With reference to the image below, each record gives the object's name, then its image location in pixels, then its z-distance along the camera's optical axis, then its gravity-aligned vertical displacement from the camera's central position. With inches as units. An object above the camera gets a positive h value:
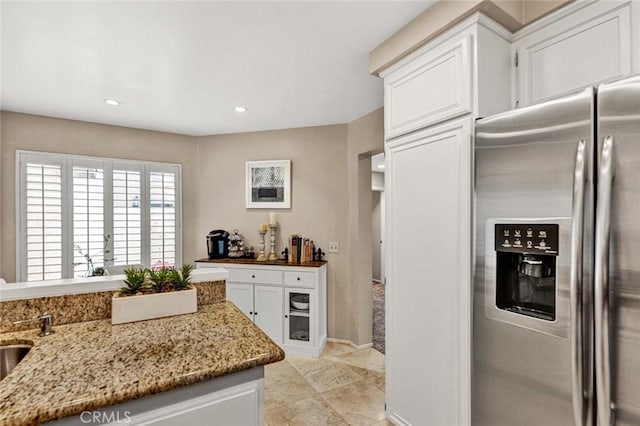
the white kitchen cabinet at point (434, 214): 59.1 -0.2
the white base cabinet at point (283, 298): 126.6 -36.2
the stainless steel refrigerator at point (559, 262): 38.1 -7.1
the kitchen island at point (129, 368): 33.6 -20.1
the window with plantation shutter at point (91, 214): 125.0 -0.3
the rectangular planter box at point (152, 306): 55.9 -17.6
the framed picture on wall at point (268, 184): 147.9 +14.3
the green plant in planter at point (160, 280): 61.2 -13.4
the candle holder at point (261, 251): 141.5 -18.3
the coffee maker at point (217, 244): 147.2 -14.8
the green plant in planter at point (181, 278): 62.3 -13.3
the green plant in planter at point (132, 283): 59.1 -13.5
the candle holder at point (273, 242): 142.5 -13.7
